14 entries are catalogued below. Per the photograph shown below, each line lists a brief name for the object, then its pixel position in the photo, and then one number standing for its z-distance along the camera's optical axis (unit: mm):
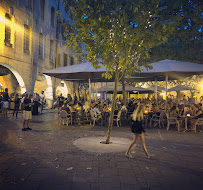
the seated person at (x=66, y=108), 11579
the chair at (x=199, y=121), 9894
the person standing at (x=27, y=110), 9141
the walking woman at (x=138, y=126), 5375
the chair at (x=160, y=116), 11269
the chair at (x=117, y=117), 11187
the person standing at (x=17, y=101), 13258
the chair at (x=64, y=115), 10930
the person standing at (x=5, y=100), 12977
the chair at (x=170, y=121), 10446
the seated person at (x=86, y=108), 12842
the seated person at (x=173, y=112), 10610
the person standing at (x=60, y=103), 15442
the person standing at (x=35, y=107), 16466
